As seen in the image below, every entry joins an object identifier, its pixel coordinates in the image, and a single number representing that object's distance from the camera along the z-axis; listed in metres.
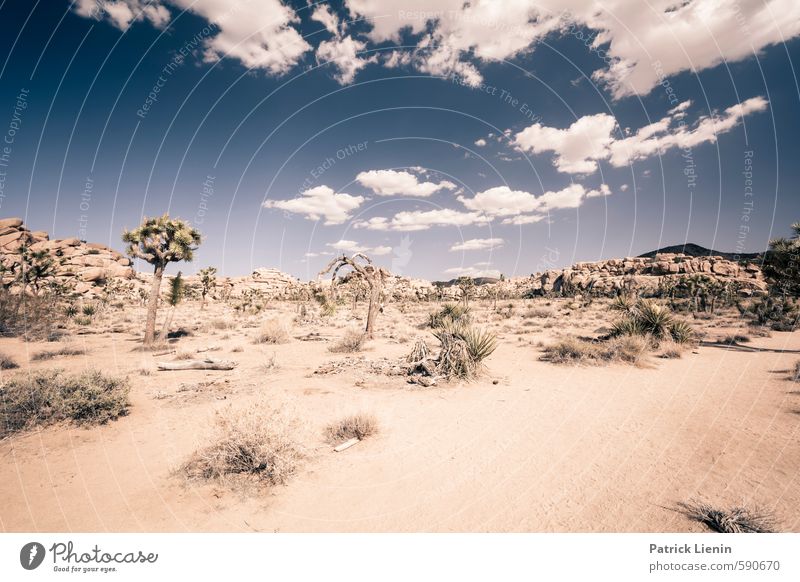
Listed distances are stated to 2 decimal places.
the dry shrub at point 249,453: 4.51
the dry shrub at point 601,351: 11.05
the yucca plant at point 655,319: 13.59
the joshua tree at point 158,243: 15.38
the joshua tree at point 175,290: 17.88
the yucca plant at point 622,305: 15.22
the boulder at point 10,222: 68.00
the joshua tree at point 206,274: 48.22
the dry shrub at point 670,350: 11.75
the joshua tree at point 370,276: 15.89
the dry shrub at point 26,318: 15.84
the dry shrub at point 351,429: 5.89
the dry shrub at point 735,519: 3.37
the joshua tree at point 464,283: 38.41
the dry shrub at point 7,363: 9.82
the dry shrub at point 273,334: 16.45
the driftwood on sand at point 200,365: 10.06
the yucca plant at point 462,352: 9.44
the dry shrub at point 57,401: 5.97
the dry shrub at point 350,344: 13.79
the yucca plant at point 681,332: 13.45
